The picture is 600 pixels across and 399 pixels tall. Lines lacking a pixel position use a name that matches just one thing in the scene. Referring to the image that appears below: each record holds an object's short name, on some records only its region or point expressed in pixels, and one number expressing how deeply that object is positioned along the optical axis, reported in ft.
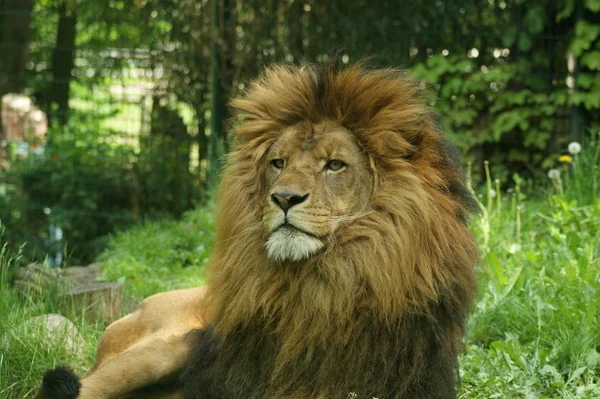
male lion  21.93
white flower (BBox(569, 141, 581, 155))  41.50
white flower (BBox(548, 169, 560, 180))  41.73
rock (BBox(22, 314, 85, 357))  30.40
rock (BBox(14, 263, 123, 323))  34.58
